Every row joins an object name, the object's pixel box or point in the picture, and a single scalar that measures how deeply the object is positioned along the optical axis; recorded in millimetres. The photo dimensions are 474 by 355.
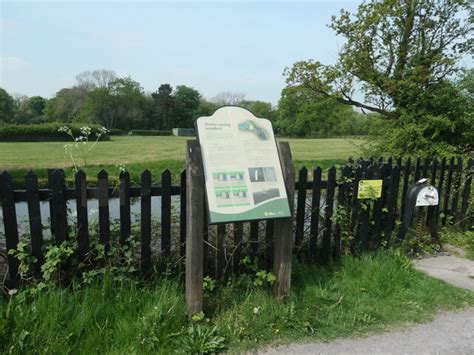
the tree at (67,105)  76812
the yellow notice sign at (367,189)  4051
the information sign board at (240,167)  2678
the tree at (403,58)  8742
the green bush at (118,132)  67900
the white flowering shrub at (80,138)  3793
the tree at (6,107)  69512
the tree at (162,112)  84938
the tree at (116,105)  75812
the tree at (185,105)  87625
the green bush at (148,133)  74750
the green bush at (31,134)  43281
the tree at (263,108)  83175
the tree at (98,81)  84188
